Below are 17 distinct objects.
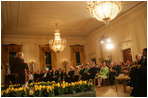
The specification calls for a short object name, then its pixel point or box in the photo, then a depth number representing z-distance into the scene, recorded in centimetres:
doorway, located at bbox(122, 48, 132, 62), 972
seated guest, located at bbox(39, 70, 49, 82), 904
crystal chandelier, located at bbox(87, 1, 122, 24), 489
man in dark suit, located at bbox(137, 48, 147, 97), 365
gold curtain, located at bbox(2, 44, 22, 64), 1269
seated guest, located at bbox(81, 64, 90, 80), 790
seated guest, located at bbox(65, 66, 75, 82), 890
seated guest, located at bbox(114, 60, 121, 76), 798
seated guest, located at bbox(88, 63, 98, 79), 789
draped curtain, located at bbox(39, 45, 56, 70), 1378
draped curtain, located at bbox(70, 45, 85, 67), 1475
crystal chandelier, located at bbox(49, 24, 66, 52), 959
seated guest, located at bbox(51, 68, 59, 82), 970
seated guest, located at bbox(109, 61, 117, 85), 799
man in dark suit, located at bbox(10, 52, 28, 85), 407
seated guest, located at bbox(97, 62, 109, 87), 741
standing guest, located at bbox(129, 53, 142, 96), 390
